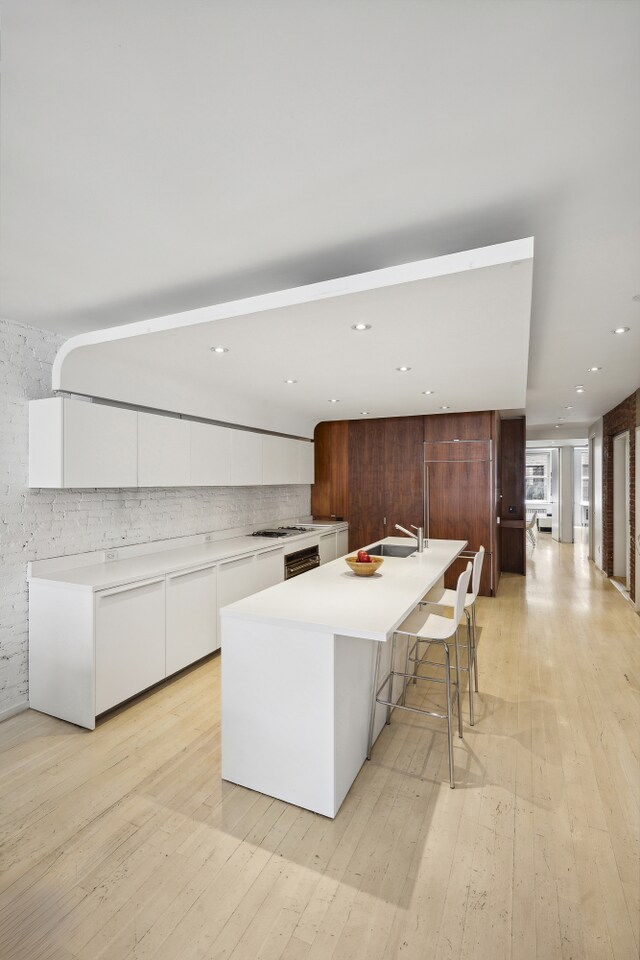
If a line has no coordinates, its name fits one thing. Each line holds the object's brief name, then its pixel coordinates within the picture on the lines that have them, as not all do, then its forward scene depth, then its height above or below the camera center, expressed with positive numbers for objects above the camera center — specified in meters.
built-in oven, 4.99 -0.87
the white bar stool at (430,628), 2.45 -0.80
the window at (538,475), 13.32 +0.31
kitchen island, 2.07 -0.97
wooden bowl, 3.05 -0.54
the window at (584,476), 13.46 +0.29
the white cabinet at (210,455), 4.04 +0.26
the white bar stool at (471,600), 3.06 -0.78
